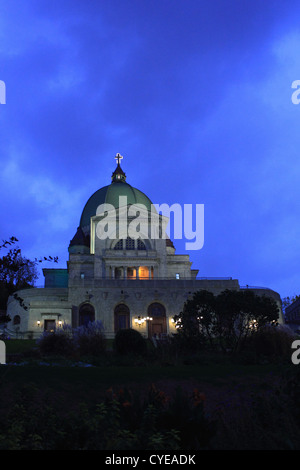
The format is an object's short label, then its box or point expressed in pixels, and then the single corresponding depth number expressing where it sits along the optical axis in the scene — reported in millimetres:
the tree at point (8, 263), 12984
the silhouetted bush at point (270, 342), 30494
